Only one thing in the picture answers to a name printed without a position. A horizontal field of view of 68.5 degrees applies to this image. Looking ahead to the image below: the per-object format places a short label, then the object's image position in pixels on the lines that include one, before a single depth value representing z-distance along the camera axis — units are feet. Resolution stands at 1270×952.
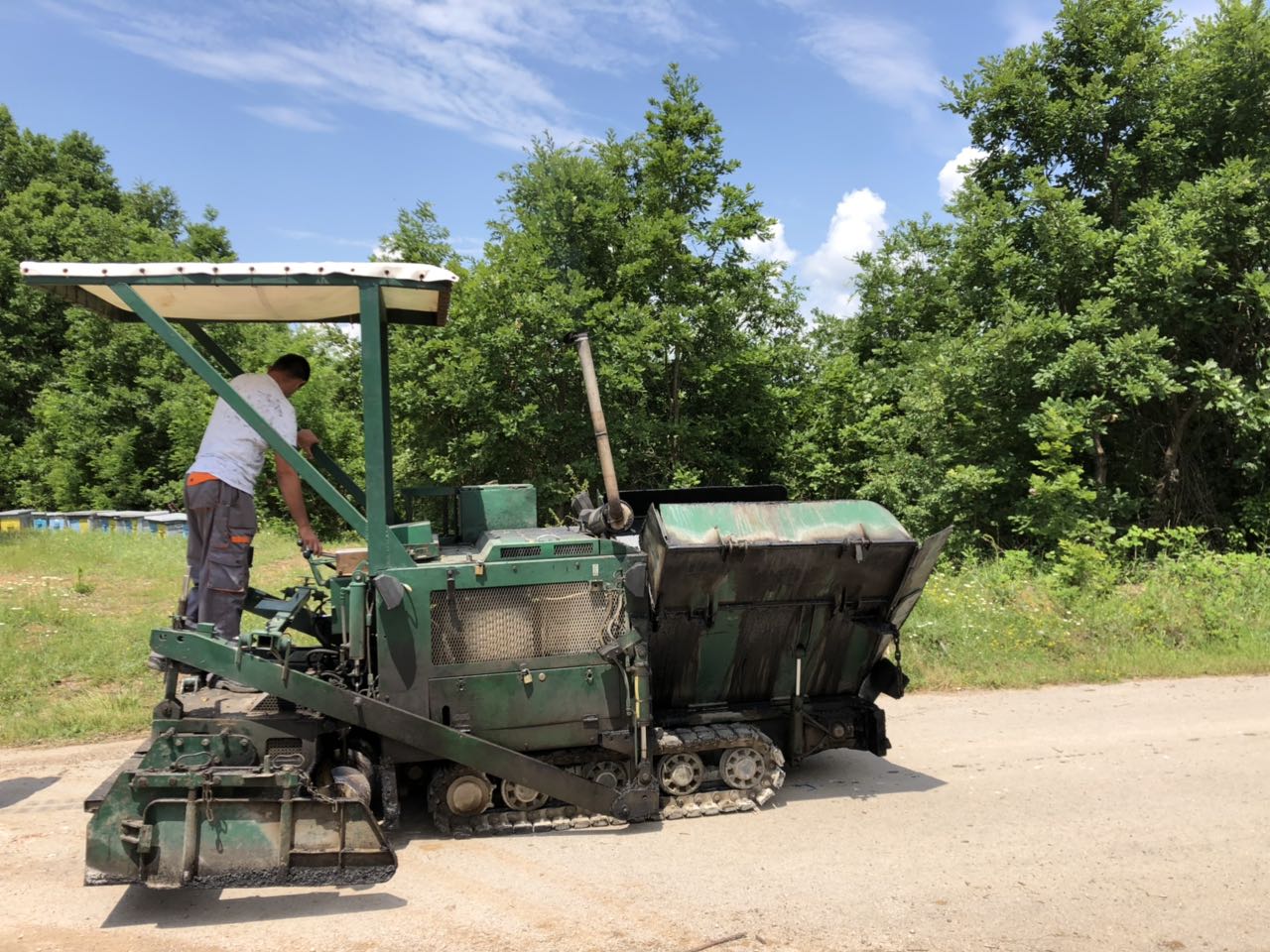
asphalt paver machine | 14.57
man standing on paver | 15.89
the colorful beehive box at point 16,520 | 60.49
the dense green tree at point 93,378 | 82.33
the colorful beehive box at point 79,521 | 63.98
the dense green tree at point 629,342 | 53.62
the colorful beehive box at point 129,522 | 62.03
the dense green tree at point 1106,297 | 43.01
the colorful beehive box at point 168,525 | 60.39
